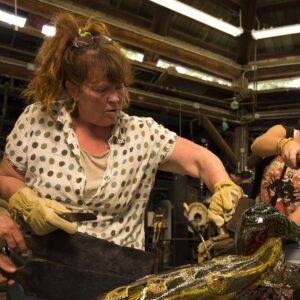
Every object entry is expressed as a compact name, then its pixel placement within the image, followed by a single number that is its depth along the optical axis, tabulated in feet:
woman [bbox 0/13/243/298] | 3.60
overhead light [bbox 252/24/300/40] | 11.96
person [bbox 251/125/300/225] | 4.16
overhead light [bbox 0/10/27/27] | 9.62
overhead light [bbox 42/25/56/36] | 10.06
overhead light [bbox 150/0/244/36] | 10.45
